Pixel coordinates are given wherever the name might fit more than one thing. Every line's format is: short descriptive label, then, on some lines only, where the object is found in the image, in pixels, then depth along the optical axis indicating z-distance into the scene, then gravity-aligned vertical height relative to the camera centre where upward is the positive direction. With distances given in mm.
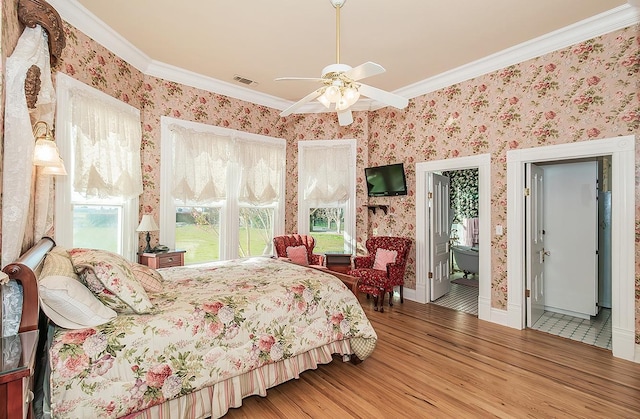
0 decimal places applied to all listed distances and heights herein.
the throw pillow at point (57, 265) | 1594 -319
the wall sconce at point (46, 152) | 2076 +402
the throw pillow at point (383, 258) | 4405 -729
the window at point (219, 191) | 4145 +280
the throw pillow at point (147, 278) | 2162 -510
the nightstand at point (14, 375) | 947 -535
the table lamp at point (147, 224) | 3561 -178
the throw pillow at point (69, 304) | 1480 -486
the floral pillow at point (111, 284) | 1708 -433
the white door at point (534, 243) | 3615 -435
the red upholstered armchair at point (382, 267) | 4180 -863
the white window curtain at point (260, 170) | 4820 +652
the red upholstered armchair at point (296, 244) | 4750 -570
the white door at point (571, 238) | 3893 -391
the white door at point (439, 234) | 4582 -405
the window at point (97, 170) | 2863 +422
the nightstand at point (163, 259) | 3604 -614
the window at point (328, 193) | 5191 +278
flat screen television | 4688 +467
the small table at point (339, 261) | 4805 -837
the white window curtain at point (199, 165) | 4164 +642
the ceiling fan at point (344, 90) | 2164 +933
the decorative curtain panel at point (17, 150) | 1583 +322
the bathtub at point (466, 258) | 5938 -1004
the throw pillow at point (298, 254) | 4703 -716
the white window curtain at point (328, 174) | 5195 +610
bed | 1504 -780
